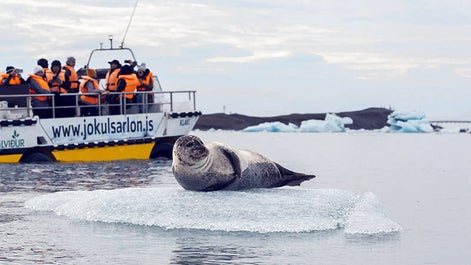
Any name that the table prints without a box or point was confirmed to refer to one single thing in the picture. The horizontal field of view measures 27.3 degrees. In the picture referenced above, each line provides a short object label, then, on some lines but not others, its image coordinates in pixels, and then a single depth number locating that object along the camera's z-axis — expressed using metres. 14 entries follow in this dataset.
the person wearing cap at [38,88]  19.52
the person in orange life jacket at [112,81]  21.05
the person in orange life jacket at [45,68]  20.14
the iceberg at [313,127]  52.00
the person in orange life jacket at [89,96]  20.83
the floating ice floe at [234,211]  9.42
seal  10.26
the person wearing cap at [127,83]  21.09
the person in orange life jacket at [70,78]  20.30
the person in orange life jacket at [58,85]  20.05
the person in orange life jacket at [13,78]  19.55
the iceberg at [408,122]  51.62
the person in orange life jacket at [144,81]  21.61
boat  19.22
